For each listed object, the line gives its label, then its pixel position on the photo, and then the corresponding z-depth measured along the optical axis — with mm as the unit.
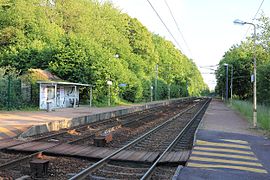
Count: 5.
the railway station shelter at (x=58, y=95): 29983
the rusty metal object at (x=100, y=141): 13445
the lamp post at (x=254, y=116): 20922
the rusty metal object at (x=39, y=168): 8609
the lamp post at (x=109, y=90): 38812
